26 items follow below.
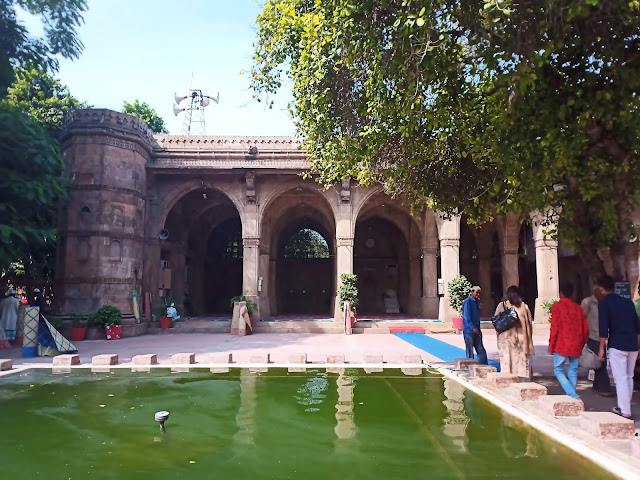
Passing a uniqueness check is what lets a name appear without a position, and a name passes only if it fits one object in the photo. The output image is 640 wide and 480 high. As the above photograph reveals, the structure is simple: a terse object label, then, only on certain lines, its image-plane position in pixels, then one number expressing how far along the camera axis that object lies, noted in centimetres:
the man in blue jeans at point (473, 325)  815
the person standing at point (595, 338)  623
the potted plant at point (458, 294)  1719
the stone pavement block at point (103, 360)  887
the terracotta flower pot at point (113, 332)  1500
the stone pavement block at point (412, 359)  916
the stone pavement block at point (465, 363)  812
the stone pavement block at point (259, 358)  894
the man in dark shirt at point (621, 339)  490
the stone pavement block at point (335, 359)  899
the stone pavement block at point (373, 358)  906
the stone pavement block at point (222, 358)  906
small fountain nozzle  450
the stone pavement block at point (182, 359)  895
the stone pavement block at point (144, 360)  890
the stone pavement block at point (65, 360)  884
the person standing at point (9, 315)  1262
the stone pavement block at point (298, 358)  895
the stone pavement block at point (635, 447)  355
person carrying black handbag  689
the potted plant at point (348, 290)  1753
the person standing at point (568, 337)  557
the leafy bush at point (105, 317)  1502
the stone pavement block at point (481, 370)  718
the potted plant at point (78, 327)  1466
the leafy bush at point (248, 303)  1725
